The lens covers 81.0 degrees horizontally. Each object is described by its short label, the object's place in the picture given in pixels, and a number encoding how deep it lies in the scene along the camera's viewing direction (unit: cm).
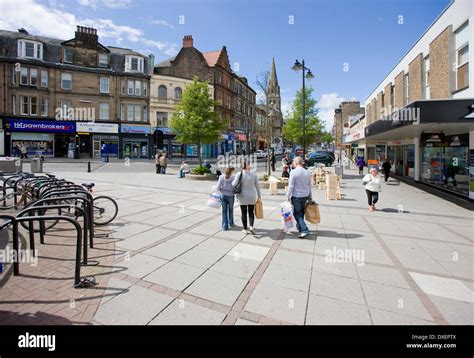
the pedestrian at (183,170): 1902
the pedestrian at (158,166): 2197
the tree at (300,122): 3027
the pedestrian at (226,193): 667
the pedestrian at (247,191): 627
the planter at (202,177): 1766
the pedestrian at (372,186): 895
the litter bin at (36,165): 1886
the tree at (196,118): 1861
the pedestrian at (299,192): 615
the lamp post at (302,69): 1756
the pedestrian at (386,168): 1741
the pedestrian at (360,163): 2181
